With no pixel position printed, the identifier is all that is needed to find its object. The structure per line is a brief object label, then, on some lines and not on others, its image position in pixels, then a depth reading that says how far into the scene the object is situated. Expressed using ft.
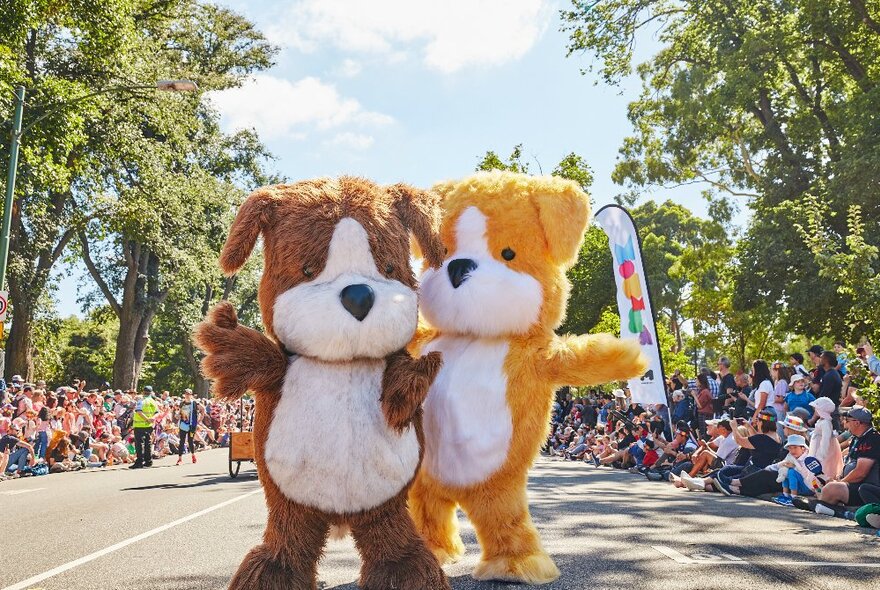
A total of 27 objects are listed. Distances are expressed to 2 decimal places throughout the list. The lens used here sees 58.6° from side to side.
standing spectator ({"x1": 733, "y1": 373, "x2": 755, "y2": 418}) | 47.20
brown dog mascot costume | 10.79
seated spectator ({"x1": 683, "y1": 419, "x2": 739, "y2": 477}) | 41.14
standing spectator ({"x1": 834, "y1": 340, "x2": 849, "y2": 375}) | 40.19
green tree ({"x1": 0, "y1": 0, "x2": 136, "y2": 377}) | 53.00
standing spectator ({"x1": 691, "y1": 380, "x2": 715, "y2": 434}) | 52.03
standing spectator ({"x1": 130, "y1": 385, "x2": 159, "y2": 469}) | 54.70
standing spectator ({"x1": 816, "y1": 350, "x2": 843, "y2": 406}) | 37.81
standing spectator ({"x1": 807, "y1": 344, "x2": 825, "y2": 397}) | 39.81
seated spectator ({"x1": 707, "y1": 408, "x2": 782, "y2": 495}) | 37.14
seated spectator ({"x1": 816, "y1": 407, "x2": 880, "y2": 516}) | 27.76
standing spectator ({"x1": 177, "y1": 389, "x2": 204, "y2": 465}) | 66.03
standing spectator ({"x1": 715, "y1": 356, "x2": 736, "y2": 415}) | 50.55
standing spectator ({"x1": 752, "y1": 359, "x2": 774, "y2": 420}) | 43.14
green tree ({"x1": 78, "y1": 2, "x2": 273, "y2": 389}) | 69.92
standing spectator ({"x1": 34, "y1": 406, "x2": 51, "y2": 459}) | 52.95
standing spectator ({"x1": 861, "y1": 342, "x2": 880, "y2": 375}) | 35.70
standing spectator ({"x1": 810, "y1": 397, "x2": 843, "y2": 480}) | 31.37
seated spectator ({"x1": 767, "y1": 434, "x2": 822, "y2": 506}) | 31.86
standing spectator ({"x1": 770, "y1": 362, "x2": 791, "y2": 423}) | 41.41
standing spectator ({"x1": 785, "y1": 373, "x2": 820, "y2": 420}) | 38.65
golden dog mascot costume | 12.90
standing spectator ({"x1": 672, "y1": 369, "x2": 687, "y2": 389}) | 59.62
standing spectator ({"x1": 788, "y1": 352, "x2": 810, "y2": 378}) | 41.93
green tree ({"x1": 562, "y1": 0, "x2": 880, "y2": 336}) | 60.23
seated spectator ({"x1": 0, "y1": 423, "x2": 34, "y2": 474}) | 49.78
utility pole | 46.39
